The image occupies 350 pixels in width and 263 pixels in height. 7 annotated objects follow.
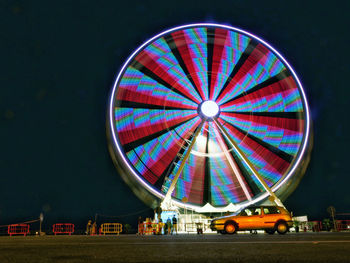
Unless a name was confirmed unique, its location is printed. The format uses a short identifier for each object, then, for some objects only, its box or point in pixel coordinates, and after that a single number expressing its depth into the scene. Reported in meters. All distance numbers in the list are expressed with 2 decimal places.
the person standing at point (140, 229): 17.90
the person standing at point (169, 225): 15.57
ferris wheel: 18.33
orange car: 12.42
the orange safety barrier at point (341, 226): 16.97
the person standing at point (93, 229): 19.34
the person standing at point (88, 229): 20.22
